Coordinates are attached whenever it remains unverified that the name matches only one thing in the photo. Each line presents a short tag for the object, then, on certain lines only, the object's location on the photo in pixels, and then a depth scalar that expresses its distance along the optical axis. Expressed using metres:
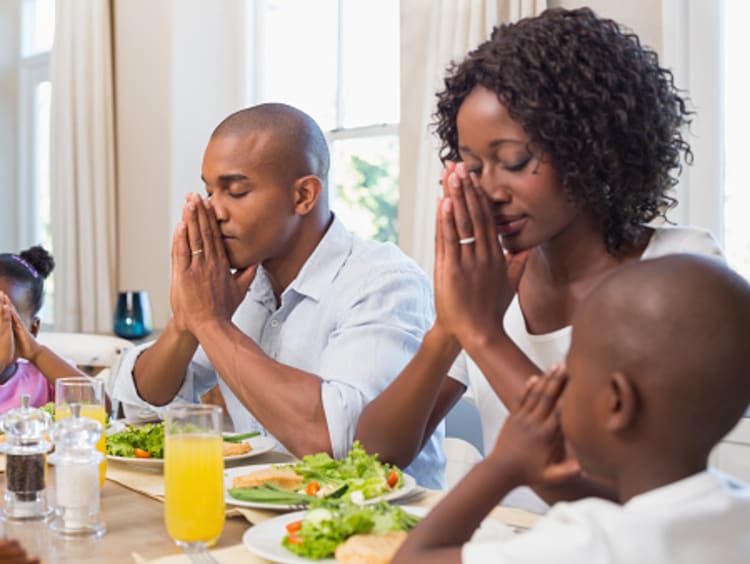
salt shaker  1.33
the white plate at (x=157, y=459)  1.71
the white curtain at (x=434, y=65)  3.02
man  1.79
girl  2.44
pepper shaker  1.43
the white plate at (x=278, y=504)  1.38
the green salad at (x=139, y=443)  1.76
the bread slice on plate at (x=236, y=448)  1.76
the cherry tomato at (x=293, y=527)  1.22
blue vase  4.02
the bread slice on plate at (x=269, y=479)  1.46
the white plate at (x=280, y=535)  1.15
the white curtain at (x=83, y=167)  4.56
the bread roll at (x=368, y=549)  1.10
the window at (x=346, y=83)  3.85
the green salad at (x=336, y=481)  1.39
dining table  1.23
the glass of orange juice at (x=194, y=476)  1.23
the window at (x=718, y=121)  2.68
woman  1.53
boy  0.87
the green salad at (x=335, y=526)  1.16
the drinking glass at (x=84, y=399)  1.57
